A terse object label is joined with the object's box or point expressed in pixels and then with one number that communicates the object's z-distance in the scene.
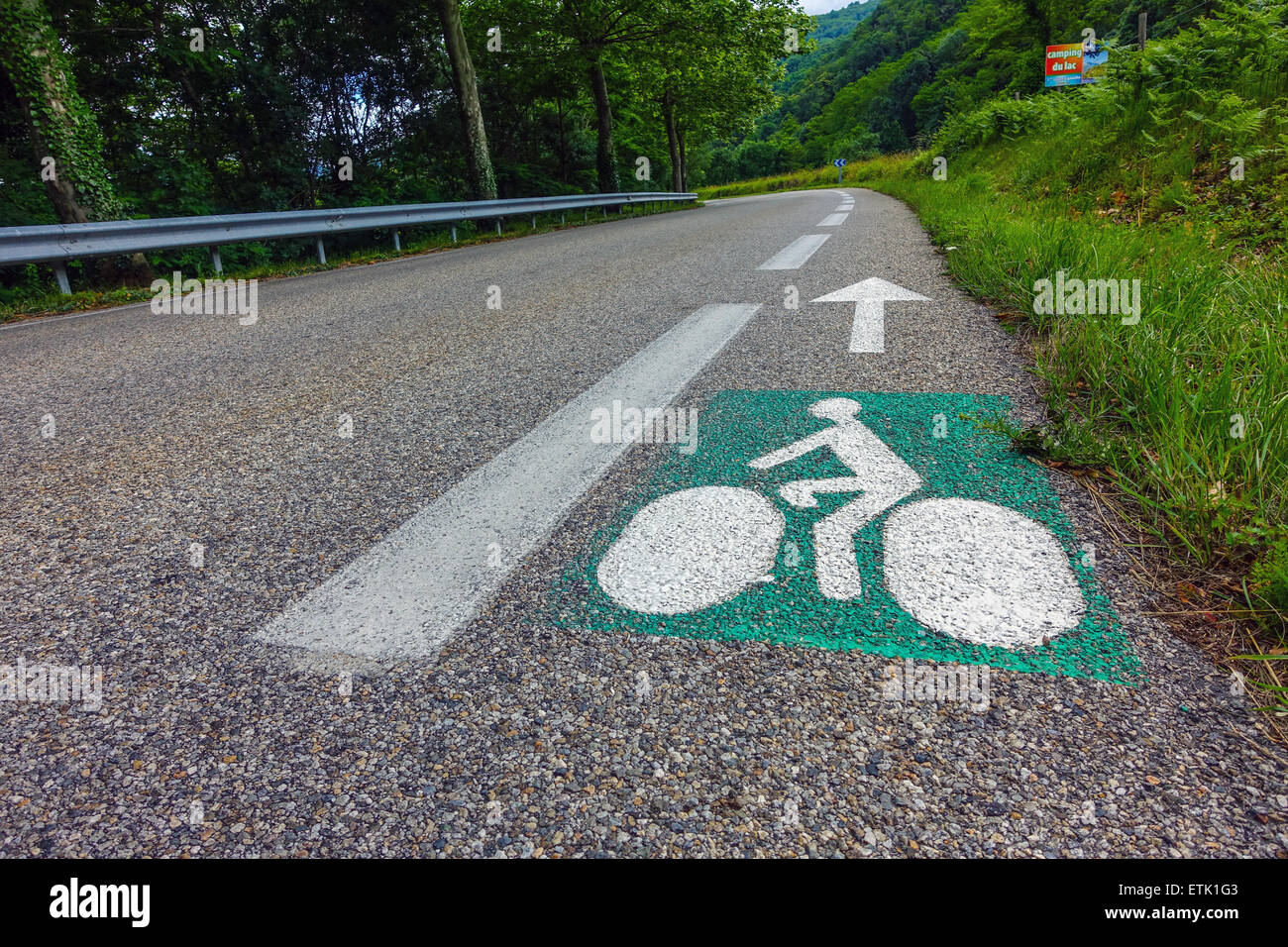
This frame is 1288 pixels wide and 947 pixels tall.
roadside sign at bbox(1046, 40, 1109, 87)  21.59
